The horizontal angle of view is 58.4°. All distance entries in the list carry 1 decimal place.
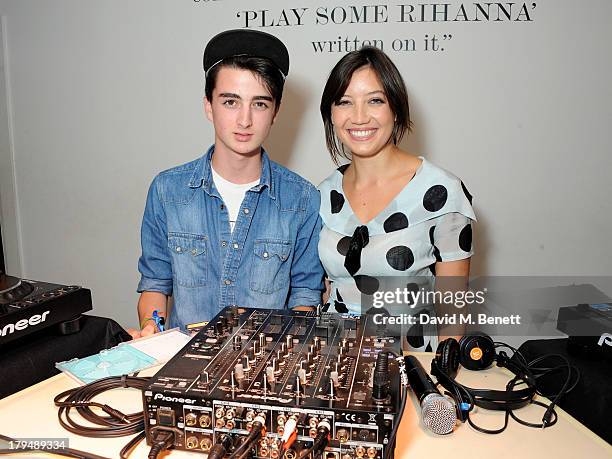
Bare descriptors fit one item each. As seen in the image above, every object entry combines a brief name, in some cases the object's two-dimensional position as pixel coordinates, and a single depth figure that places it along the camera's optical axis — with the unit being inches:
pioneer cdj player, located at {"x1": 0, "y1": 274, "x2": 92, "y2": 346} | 47.7
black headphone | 43.4
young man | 65.2
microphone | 39.5
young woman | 62.3
